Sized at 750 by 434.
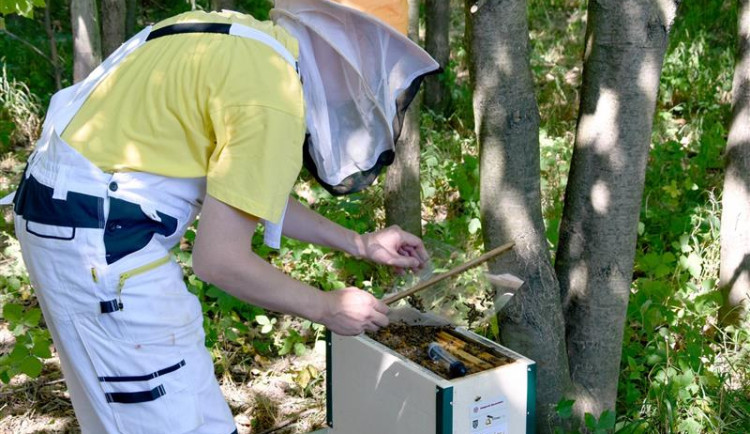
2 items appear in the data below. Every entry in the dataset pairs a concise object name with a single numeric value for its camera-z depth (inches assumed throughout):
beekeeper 67.3
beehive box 87.1
